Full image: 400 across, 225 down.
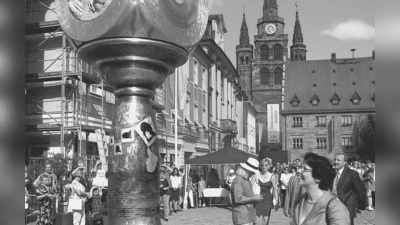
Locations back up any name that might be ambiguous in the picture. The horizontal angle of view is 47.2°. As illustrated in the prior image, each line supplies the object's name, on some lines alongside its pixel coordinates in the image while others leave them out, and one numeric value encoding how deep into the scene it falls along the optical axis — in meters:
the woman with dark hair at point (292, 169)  19.83
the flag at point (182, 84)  21.38
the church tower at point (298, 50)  105.69
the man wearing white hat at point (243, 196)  6.55
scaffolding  17.23
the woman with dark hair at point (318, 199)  2.78
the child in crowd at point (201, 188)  20.96
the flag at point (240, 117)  56.00
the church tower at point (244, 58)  98.12
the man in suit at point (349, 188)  7.39
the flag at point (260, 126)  84.83
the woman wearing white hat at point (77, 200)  9.44
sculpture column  2.05
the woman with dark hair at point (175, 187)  17.30
